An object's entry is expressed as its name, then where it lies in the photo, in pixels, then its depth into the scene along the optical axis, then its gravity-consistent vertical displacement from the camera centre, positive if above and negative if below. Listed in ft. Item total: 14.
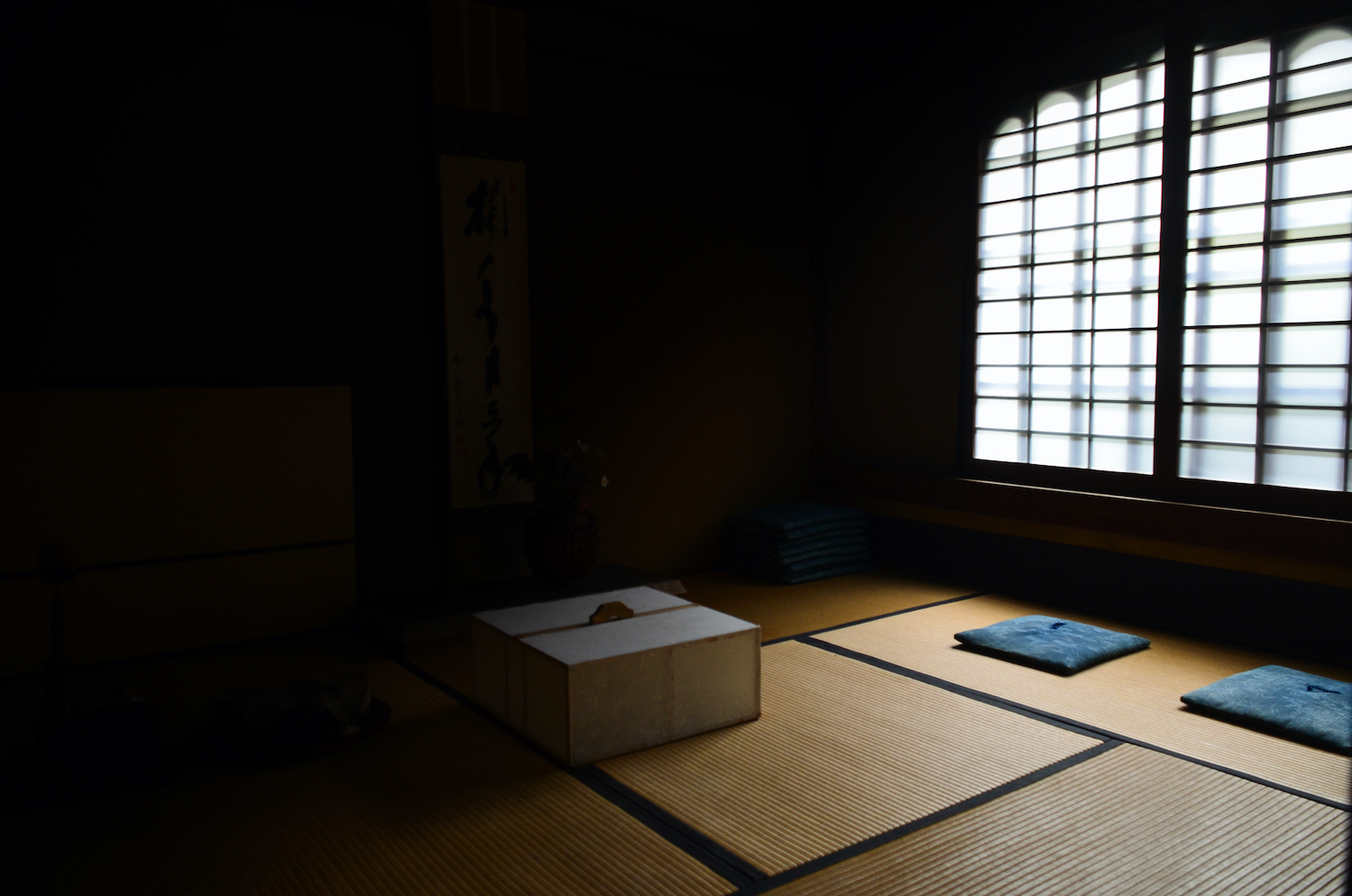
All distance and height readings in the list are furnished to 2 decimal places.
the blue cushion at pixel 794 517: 14.62 -2.27
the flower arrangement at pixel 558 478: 12.34 -1.32
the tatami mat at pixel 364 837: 6.08 -3.28
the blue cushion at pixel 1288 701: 8.20 -3.12
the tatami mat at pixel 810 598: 12.44 -3.23
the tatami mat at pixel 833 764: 6.80 -3.27
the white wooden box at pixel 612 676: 7.92 -2.67
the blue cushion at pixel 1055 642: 10.29 -3.12
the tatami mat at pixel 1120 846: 5.97 -3.27
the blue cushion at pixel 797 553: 14.48 -2.83
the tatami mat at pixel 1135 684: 7.78 -3.25
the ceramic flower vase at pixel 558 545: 12.34 -2.21
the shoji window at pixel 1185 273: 10.54 +1.31
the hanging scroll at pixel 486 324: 12.62 +0.79
